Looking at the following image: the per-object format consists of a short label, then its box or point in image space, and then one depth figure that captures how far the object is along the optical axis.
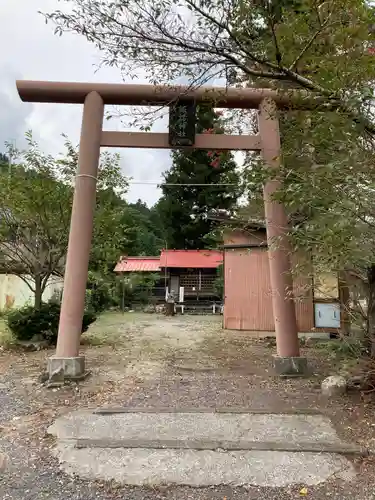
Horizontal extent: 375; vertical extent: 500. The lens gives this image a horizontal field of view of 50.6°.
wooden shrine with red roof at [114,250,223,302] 17.27
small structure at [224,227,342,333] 10.03
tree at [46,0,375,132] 2.91
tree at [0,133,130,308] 7.14
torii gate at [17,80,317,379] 5.09
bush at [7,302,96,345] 7.33
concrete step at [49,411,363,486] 2.57
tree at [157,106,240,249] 19.70
